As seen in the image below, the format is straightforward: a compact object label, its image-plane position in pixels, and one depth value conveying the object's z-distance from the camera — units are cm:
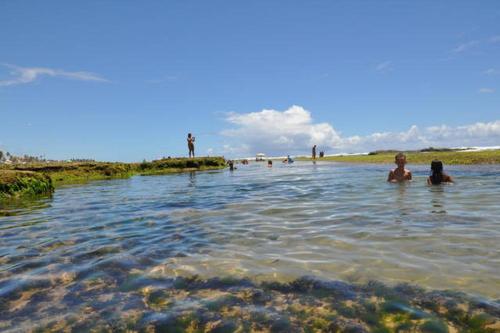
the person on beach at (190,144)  3998
